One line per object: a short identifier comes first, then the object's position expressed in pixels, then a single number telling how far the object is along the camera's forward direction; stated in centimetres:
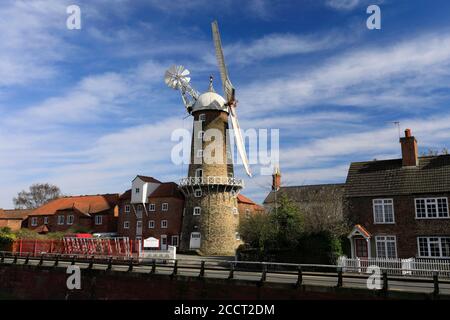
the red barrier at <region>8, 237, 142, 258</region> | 3247
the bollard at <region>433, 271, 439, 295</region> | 1363
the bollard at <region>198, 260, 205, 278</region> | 1902
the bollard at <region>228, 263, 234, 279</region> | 1822
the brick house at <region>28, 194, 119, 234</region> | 5497
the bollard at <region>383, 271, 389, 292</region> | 1438
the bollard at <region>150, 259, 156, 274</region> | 2082
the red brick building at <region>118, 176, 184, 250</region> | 4731
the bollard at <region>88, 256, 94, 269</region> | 2358
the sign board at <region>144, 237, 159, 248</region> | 3640
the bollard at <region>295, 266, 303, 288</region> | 1619
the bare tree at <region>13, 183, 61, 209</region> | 7962
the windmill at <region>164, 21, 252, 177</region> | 4225
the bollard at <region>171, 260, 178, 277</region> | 1994
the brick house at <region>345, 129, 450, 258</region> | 2542
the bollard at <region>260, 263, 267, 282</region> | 1717
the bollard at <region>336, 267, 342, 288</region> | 1546
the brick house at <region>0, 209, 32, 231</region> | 6268
